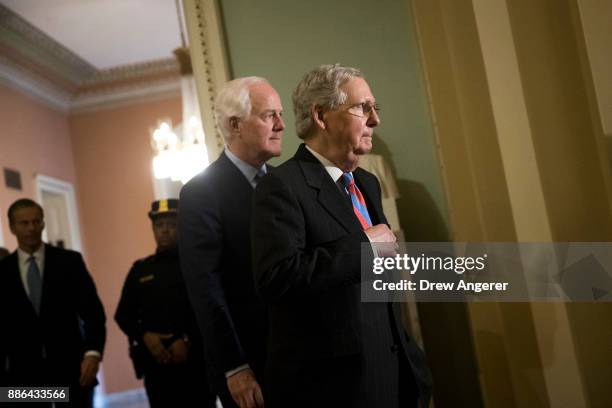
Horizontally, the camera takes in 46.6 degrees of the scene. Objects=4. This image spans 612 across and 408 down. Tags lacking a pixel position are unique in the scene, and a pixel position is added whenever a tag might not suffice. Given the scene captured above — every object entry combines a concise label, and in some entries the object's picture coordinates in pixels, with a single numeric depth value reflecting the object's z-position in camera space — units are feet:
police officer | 11.09
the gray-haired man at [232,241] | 6.09
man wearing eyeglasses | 4.82
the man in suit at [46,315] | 9.89
